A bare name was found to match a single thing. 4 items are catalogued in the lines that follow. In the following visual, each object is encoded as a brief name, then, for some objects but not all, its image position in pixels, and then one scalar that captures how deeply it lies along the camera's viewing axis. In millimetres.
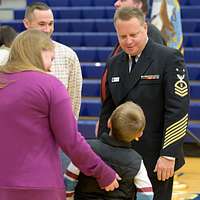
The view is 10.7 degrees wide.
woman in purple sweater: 4367
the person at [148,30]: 5221
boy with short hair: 4572
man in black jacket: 4872
